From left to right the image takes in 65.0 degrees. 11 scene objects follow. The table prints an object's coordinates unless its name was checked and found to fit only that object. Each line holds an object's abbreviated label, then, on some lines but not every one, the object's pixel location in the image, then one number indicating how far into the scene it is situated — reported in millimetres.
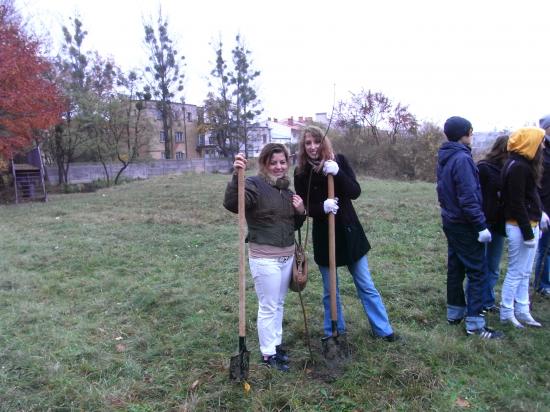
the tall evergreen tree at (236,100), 42406
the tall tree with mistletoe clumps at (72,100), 27016
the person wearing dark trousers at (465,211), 3816
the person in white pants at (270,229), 3465
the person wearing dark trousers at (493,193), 4430
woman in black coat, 3686
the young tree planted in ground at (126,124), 28781
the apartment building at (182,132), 42344
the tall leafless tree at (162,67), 41000
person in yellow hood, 4094
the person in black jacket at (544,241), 4941
